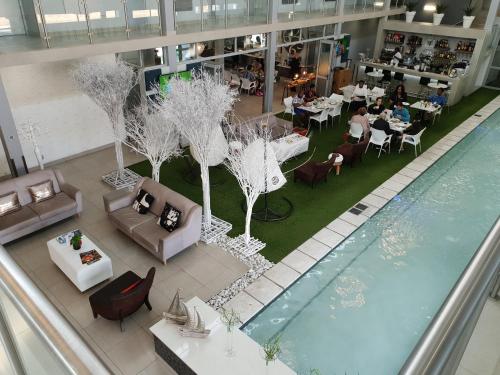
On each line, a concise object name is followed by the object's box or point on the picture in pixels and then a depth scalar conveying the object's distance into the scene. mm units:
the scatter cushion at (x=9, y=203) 7871
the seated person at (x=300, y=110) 13883
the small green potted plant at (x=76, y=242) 6945
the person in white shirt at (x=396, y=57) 18189
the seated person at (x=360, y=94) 15469
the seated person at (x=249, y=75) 17438
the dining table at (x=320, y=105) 13641
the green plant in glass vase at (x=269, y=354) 4648
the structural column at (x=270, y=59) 13062
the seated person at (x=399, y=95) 15336
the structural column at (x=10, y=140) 8555
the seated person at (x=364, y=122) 12000
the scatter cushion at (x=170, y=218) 7621
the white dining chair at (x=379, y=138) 11914
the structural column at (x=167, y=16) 10398
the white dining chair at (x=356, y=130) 12031
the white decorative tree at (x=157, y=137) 8602
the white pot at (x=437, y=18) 18156
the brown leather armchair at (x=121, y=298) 5750
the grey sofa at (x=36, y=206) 7707
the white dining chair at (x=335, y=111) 14195
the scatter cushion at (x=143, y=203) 8211
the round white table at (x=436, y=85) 16688
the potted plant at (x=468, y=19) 17375
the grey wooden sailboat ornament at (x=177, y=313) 5352
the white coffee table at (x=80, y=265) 6633
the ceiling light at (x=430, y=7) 20609
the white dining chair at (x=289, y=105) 13912
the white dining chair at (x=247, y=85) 17266
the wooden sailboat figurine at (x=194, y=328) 5242
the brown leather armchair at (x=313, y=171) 10125
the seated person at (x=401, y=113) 12984
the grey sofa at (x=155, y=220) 7340
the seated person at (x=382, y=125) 11922
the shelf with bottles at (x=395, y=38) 20031
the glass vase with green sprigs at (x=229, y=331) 5082
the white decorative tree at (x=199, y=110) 7059
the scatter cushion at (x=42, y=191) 8352
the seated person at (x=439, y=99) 14598
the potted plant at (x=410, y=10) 19031
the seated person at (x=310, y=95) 14519
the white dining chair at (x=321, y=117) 13742
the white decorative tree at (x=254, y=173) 7289
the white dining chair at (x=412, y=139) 12117
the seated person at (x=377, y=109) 13500
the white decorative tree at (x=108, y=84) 9016
